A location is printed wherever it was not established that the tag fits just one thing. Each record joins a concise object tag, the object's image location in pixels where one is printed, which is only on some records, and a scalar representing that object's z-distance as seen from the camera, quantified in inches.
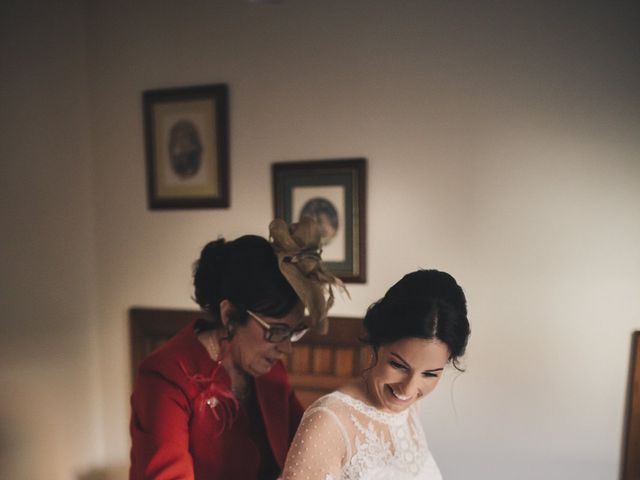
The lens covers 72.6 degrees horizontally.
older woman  45.2
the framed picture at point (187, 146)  76.5
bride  40.4
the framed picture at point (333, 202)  71.6
